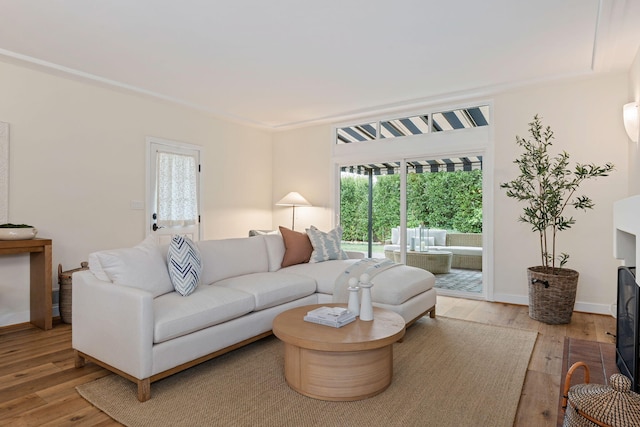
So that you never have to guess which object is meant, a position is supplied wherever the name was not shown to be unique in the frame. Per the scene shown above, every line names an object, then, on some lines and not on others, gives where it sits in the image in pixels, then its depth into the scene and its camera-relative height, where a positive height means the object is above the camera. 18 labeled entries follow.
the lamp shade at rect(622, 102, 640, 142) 3.46 +0.89
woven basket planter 3.74 -0.79
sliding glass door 4.99 +0.00
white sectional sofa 2.25 -0.65
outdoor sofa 4.96 -0.39
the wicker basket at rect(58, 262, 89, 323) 3.78 -0.81
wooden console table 3.53 -0.62
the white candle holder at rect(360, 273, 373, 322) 2.54 -0.57
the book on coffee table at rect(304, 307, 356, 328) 2.42 -0.66
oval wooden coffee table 2.17 -0.85
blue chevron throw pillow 2.79 -0.39
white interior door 5.04 +0.34
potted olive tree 3.76 +0.11
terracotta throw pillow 4.15 -0.37
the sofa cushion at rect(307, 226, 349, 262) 4.31 -0.35
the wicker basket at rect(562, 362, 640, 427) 1.38 -0.71
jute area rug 2.01 -1.06
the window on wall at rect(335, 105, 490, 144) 4.94 +1.28
